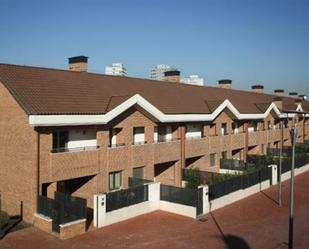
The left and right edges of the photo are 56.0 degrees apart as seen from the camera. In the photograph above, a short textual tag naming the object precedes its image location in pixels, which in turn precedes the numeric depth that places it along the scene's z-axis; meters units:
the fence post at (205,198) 16.95
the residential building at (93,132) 15.00
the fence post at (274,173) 23.29
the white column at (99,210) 14.39
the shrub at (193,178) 19.32
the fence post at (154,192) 16.92
